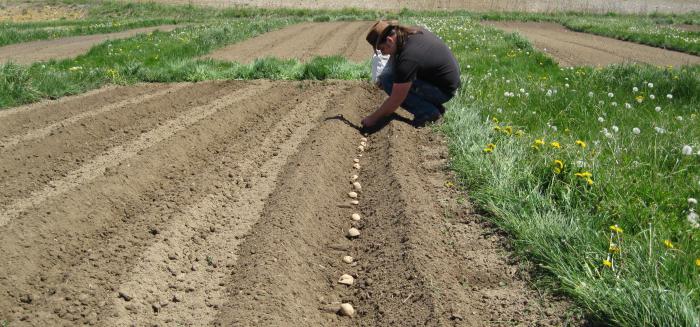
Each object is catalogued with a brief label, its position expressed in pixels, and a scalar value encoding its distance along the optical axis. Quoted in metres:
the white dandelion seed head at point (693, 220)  2.88
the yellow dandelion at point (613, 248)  2.59
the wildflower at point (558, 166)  3.49
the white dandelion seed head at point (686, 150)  3.66
